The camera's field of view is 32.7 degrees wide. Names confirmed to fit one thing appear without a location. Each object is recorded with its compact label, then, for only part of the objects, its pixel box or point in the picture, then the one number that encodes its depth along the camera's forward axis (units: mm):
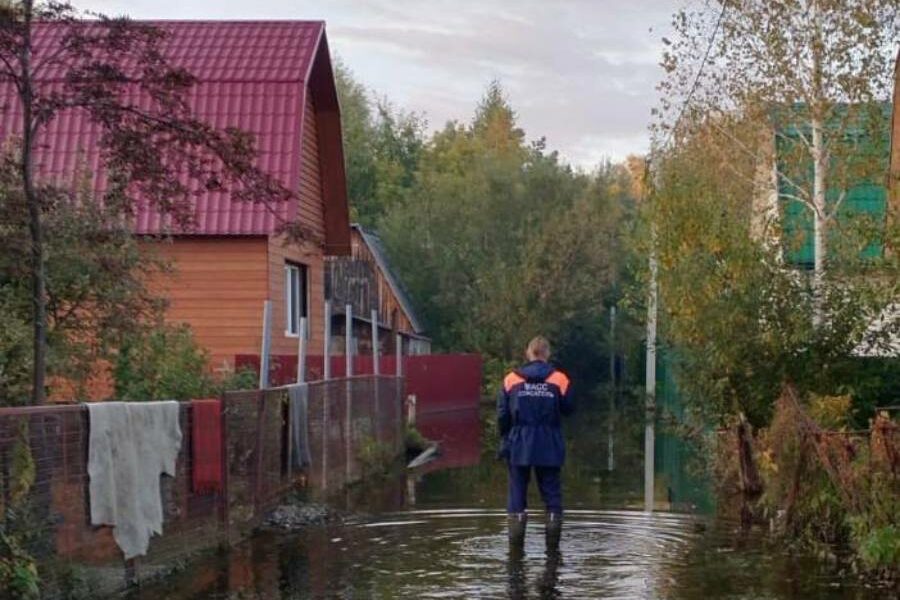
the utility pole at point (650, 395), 21697
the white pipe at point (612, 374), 42038
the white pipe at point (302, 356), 18312
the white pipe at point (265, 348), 16705
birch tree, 25125
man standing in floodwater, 13852
